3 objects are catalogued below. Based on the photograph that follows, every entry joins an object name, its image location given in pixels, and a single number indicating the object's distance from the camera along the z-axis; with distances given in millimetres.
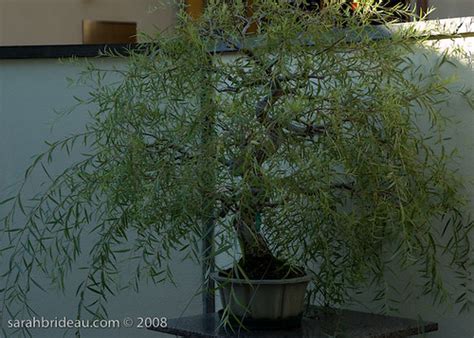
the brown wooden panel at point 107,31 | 6094
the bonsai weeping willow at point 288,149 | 2586
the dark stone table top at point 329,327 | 2654
